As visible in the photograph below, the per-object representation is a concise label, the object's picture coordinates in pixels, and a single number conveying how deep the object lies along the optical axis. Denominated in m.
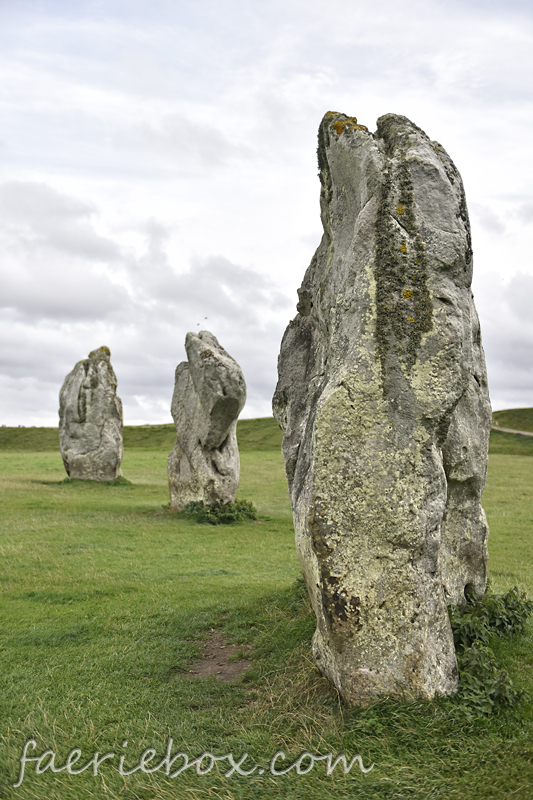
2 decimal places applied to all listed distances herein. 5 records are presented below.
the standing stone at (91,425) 26.88
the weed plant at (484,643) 5.67
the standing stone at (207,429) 18.27
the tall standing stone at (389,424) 5.61
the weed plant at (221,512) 18.42
